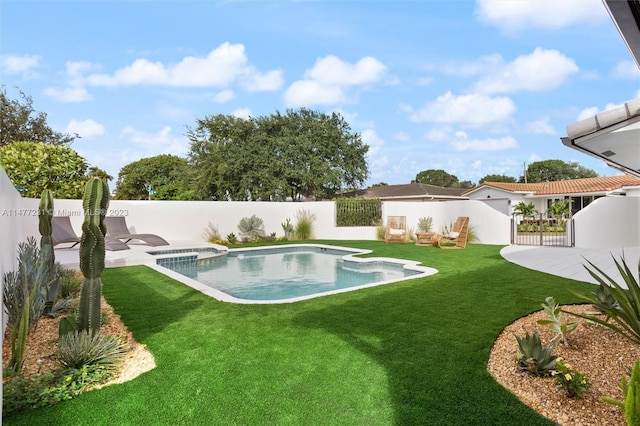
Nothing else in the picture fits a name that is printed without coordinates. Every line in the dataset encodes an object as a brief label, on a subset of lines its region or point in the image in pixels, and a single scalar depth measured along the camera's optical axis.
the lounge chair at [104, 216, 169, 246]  13.95
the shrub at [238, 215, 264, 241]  18.84
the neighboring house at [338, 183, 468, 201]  35.08
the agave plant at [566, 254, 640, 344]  3.24
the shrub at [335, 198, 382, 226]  19.64
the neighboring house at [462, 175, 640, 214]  23.31
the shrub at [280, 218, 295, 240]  19.61
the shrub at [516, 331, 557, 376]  3.56
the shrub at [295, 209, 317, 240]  19.64
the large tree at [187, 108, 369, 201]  28.14
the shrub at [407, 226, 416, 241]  18.41
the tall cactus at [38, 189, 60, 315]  5.70
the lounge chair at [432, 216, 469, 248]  15.14
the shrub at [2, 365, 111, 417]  3.09
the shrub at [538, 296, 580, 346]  4.06
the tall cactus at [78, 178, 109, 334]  4.07
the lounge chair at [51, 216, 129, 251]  11.86
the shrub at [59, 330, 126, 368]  3.71
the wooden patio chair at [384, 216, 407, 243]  17.22
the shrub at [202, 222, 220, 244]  18.17
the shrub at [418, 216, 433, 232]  18.36
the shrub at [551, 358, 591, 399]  3.15
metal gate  14.73
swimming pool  8.27
